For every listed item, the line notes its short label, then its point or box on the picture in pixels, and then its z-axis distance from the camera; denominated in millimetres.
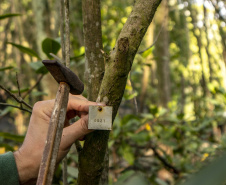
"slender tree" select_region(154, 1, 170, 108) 3545
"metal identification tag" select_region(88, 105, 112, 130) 681
